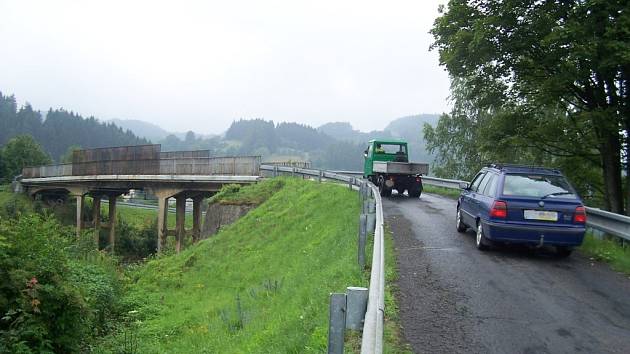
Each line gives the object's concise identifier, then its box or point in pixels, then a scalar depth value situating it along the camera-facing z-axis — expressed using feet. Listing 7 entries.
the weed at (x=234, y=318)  29.17
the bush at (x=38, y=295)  25.38
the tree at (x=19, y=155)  278.13
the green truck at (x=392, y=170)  66.44
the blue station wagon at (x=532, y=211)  27.76
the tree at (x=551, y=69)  40.42
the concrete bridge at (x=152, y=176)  102.94
